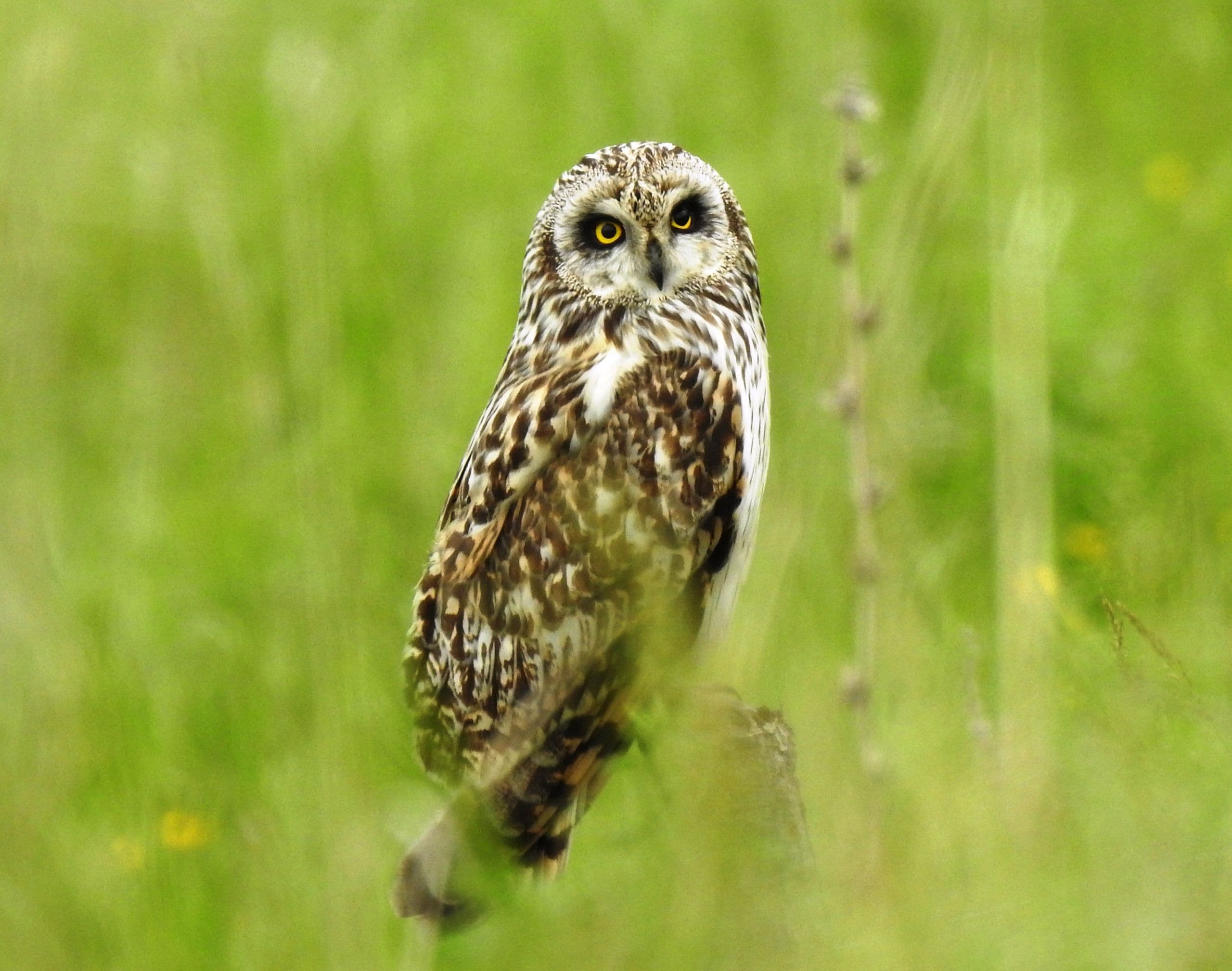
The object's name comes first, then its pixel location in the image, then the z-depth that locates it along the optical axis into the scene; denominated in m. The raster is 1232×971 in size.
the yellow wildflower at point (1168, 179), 13.00
